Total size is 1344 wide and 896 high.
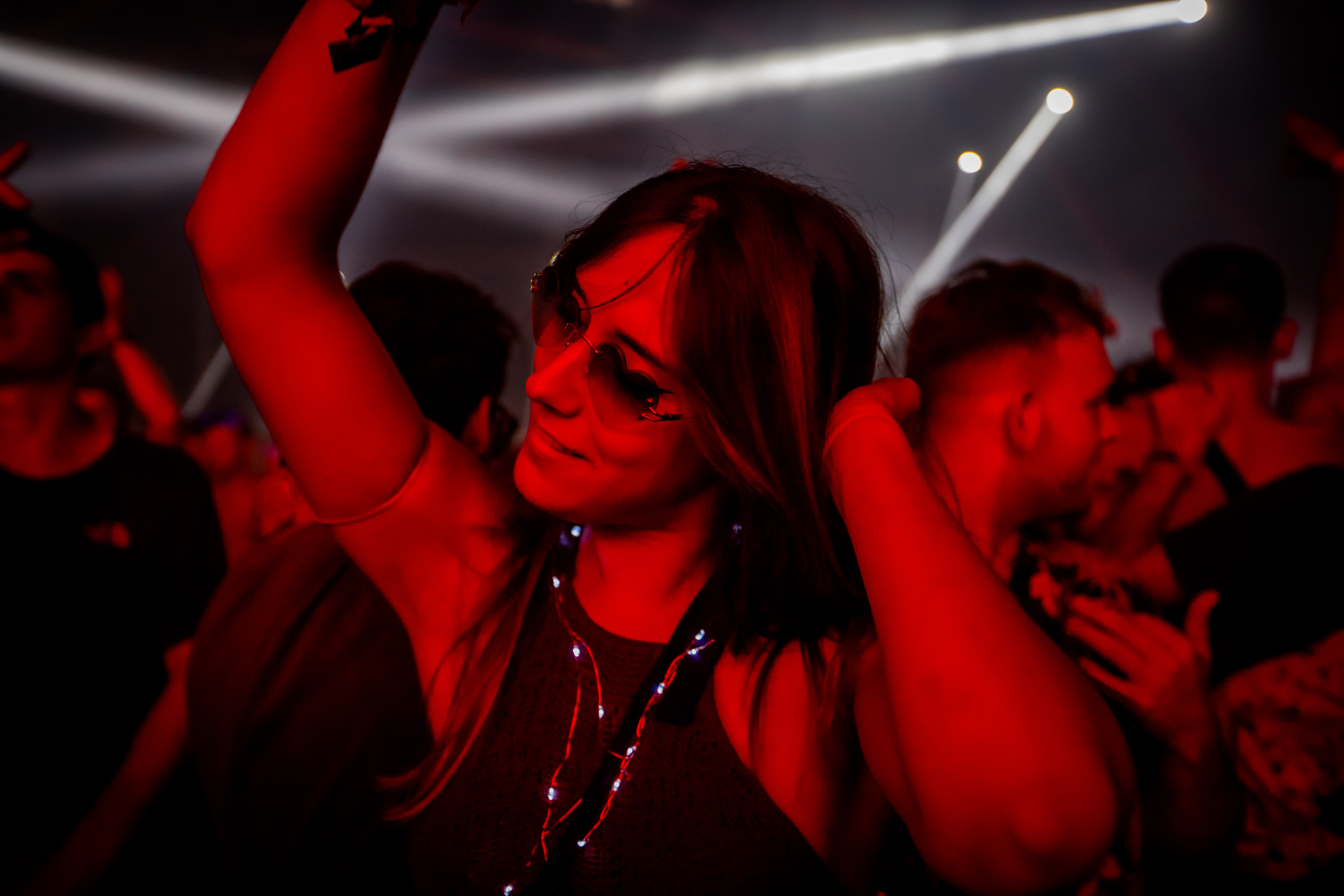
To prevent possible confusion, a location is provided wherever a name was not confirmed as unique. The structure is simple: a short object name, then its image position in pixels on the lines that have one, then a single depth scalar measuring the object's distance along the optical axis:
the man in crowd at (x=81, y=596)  1.76
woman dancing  0.89
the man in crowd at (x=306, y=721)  1.42
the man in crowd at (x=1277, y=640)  1.78
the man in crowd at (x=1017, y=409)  1.63
